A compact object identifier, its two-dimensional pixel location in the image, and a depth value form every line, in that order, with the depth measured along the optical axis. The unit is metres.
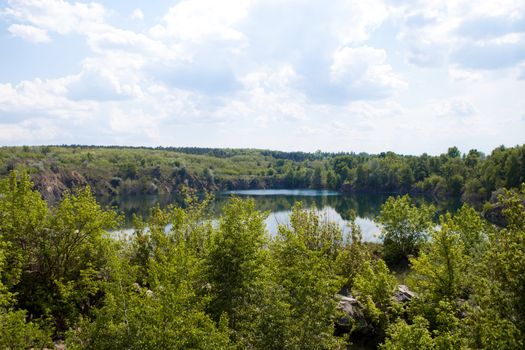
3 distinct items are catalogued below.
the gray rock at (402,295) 29.32
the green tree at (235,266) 20.59
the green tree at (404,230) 44.88
